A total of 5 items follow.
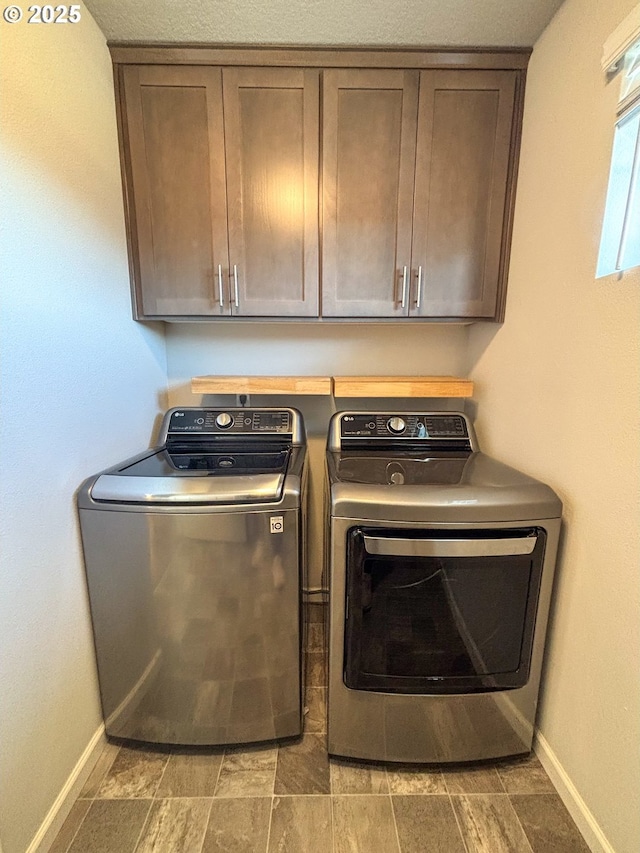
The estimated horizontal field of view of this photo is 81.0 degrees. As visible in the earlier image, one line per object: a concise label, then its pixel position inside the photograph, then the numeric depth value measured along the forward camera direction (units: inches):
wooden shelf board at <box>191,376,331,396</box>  63.5
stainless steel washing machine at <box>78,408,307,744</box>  43.4
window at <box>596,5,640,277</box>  35.2
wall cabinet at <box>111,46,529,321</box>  52.7
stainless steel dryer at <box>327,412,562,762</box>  41.8
